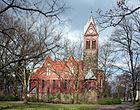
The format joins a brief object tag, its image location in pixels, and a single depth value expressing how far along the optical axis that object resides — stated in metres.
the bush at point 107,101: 39.94
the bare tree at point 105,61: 43.82
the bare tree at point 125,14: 8.64
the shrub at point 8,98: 40.95
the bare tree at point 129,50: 29.14
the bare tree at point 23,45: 24.34
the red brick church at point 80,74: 42.30
